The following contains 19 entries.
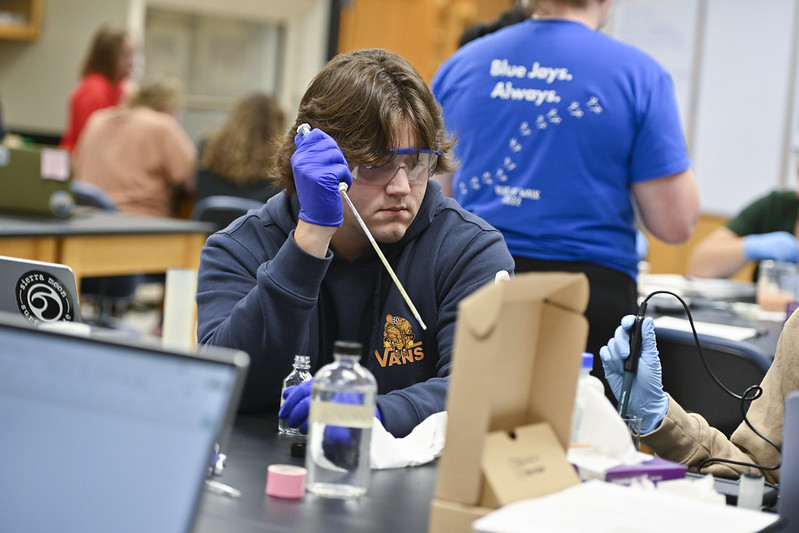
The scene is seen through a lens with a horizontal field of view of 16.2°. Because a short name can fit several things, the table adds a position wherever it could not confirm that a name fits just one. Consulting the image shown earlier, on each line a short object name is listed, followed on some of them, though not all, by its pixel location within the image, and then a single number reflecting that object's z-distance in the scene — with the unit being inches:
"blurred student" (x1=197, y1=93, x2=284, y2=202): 312.2
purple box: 113.1
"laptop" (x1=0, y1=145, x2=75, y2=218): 231.9
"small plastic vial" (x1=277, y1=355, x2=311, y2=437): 122.9
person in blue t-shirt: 151.6
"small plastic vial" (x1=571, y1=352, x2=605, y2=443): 113.1
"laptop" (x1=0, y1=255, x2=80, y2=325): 120.5
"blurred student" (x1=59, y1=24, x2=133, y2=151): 345.1
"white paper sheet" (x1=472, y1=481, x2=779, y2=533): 107.0
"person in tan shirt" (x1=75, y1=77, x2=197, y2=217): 322.2
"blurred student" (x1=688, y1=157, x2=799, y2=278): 223.4
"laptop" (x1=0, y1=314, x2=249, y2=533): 103.1
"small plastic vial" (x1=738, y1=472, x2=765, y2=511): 115.8
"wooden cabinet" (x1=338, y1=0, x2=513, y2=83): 390.2
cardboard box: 108.0
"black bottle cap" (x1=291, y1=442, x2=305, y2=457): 119.0
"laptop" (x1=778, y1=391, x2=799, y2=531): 111.2
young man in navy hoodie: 126.8
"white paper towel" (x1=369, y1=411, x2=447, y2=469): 118.3
